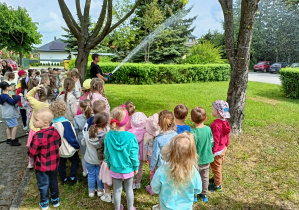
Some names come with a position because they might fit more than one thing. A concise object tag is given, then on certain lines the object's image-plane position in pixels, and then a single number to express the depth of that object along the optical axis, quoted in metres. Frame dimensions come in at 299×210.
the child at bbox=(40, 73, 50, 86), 4.79
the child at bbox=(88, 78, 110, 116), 4.11
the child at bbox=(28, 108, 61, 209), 2.87
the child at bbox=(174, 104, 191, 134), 3.08
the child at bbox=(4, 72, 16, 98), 5.33
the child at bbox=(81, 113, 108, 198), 3.03
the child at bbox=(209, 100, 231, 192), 3.33
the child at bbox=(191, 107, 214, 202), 3.09
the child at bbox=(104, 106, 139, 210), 2.69
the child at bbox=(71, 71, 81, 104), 5.11
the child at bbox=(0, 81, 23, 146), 4.87
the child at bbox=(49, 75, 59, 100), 5.07
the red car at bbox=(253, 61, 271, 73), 30.78
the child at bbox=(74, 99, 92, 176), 3.54
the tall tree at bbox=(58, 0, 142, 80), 6.64
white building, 57.94
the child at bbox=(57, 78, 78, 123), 4.19
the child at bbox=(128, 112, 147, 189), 3.21
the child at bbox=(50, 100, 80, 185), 3.29
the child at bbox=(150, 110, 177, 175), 2.83
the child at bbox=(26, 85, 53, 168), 3.90
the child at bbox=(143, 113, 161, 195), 3.09
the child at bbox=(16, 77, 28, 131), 5.28
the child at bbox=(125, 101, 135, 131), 3.71
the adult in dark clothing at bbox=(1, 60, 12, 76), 10.18
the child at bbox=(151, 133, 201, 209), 2.01
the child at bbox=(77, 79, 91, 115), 4.61
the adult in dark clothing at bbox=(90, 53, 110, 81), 6.07
